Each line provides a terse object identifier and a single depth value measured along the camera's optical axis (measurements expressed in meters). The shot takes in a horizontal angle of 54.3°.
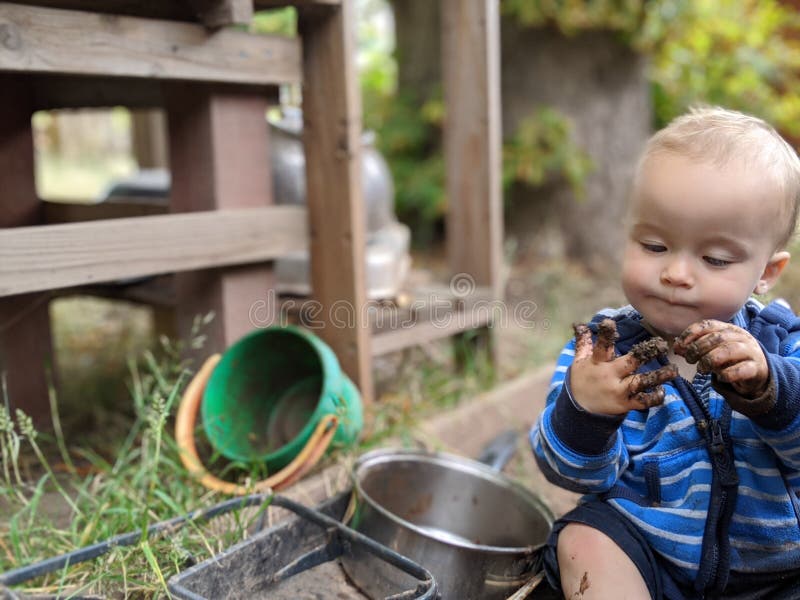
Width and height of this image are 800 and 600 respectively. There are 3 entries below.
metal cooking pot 1.51
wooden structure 1.84
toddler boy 1.19
